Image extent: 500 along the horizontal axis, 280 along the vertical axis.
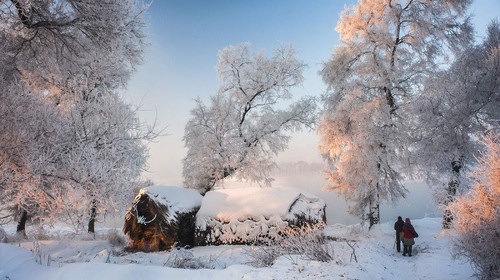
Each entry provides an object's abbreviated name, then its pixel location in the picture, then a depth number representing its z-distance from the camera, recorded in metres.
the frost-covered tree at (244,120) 16.61
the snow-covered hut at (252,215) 10.58
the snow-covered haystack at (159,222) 10.11
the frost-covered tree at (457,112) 11.54
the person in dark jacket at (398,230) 10.80
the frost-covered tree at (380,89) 12.84
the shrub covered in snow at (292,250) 5.98
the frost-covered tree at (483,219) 5.59
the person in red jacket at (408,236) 10.09
